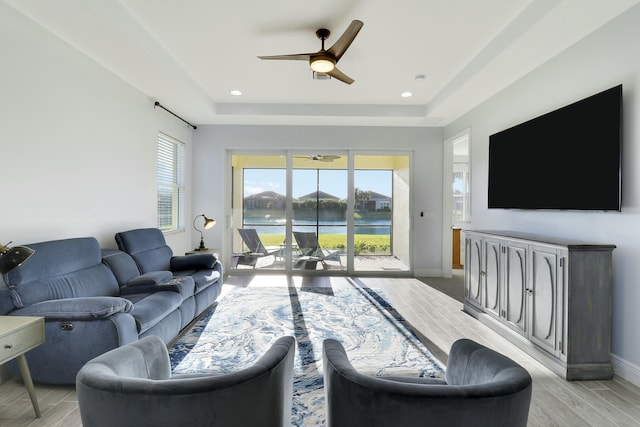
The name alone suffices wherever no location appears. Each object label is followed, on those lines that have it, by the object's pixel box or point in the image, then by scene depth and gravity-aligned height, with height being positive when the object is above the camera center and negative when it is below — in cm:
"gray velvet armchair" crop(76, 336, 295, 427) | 94 -56
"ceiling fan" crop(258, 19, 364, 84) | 277 +139
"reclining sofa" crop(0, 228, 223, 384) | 218 -68
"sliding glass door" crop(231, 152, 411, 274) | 591 +2
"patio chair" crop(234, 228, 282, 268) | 593 -68
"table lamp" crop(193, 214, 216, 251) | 485 -21
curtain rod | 441 +143
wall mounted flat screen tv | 248 +51
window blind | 482 +42
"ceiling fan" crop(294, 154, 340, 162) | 589 +97
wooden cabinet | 242 -69
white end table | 175 -72
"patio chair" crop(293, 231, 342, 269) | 593 -74
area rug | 248 -118
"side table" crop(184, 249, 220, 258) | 483 -61
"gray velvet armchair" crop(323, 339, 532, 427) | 94 -55
